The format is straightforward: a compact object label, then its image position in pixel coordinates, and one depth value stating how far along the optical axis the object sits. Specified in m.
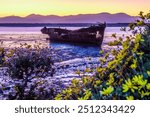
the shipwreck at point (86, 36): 42.44
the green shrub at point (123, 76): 3.40
